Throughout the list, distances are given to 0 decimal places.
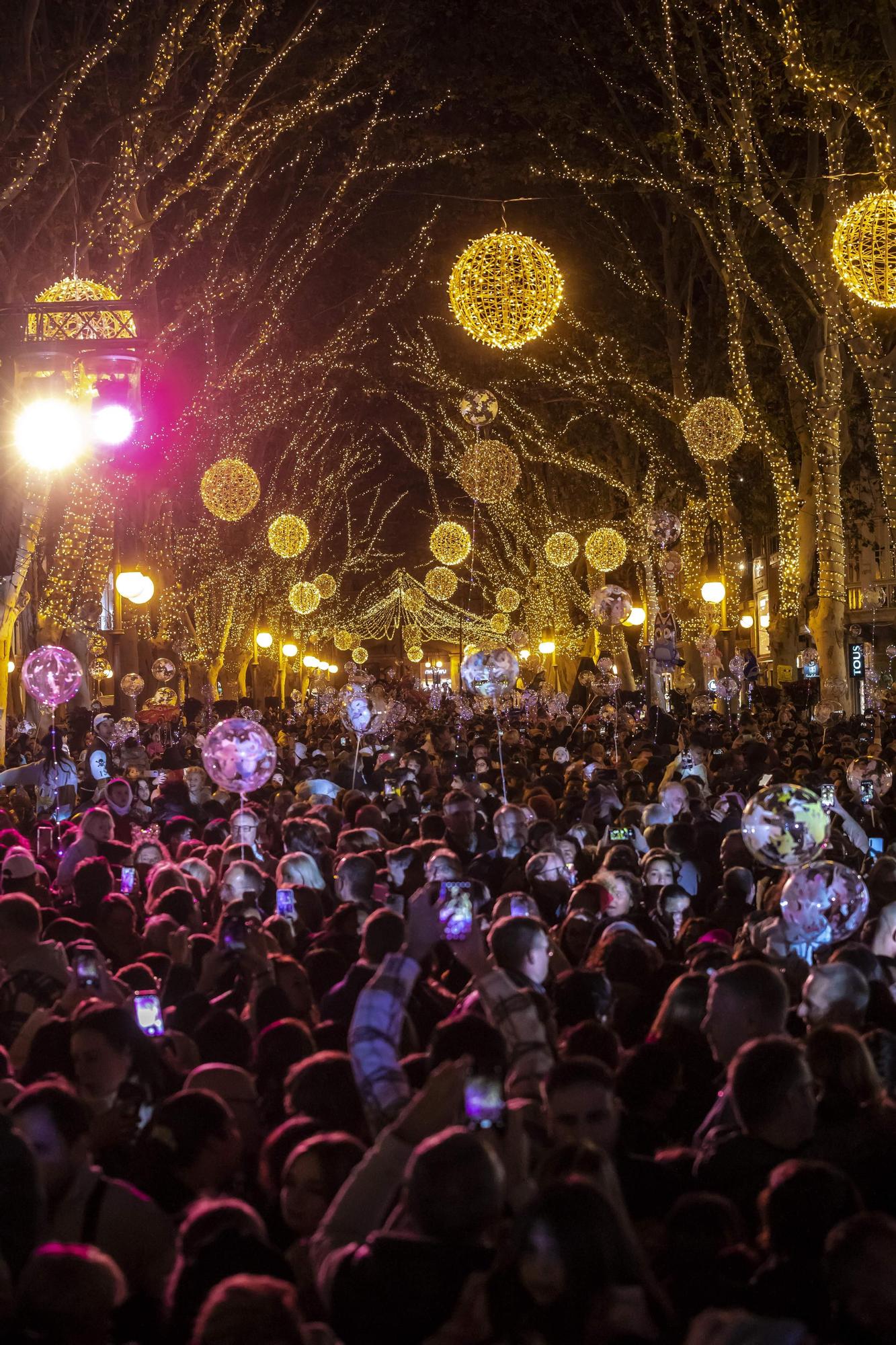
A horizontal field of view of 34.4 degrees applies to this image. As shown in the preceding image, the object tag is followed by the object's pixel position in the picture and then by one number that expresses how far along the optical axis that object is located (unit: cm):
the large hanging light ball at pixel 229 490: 2356
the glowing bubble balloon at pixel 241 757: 970
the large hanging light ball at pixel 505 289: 1456
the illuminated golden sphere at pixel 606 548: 3036
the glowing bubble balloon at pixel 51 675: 1460
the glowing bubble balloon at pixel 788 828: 697
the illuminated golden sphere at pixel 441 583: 4359
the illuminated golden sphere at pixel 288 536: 2956
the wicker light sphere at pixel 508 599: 4931
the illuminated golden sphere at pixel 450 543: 3173
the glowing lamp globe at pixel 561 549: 3291
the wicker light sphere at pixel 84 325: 1220
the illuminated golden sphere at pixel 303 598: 3622
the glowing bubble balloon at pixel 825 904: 638
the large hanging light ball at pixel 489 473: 2353
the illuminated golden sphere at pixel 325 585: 4628
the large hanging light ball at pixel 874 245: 1242
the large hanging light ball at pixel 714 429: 2173
